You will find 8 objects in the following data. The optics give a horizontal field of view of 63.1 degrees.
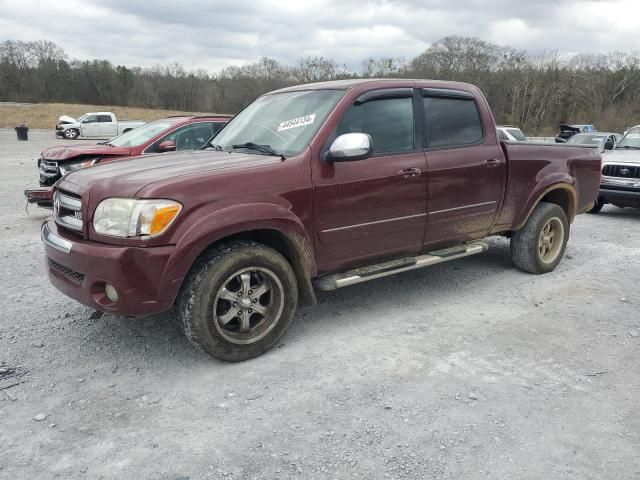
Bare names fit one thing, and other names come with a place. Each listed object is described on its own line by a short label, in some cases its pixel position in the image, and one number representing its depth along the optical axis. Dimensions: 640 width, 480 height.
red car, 8.47
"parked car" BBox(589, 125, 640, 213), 9.34
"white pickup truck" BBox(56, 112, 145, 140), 33.09
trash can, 30.80
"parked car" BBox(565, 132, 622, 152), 16.48
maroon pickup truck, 3.25
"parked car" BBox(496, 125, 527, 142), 18.58
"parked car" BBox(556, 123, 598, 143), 30.56
